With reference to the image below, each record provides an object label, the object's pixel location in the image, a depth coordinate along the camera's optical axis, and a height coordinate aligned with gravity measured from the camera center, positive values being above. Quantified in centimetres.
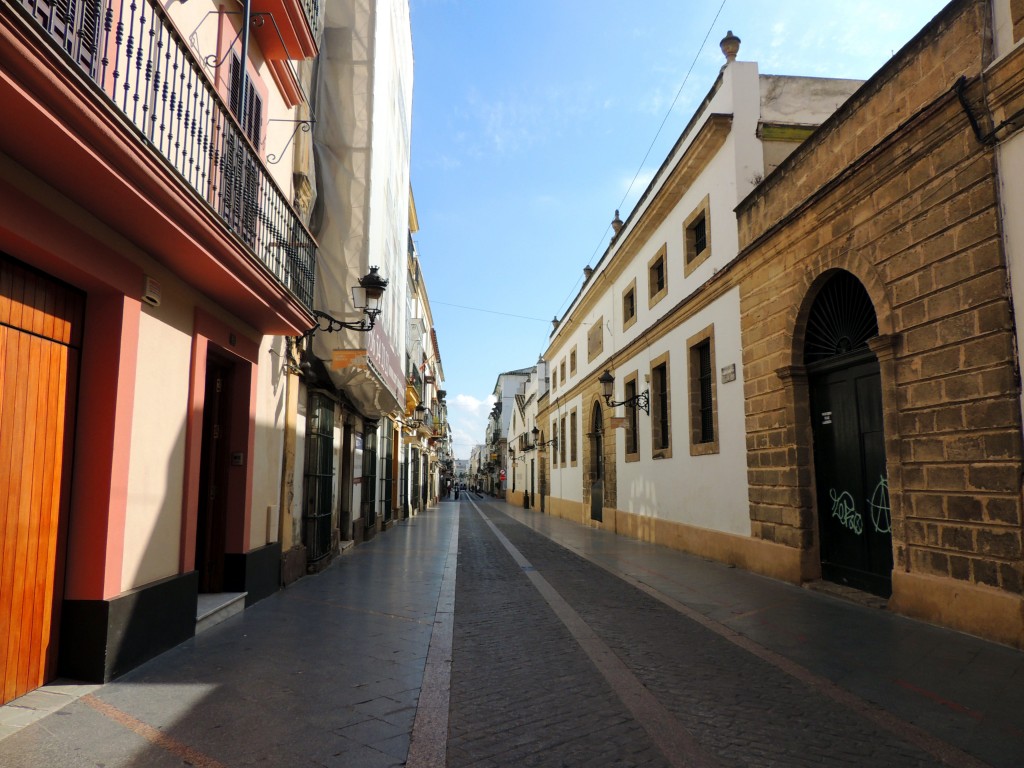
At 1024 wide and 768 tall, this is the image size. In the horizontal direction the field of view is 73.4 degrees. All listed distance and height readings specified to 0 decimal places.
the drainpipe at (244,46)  614 +381
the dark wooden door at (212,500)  690 -29
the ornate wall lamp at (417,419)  2471 +195
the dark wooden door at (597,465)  2069 +11
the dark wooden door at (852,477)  748 -10
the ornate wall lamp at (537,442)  3028 +130
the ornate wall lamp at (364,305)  826 +207
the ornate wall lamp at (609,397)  1595 +170
